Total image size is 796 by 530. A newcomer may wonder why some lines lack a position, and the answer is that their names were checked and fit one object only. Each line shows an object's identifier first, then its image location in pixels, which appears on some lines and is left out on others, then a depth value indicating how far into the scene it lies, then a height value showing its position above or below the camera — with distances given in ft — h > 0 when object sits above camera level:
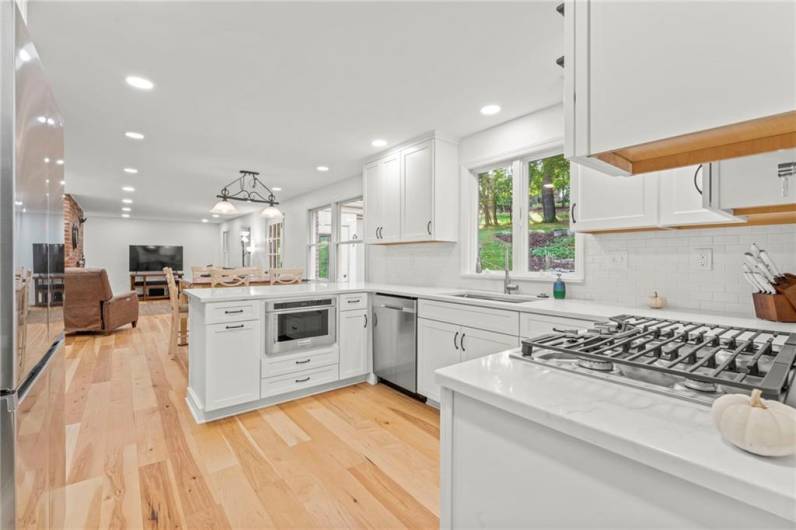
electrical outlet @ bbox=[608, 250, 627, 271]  8.21 +0.06
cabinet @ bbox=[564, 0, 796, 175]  1.66 +0.93
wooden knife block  5.49 -0.60
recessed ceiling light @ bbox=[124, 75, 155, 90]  8.26 +4.13
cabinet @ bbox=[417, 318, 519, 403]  8.23 -2.01
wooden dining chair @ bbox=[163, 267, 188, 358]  14.34 -1.95
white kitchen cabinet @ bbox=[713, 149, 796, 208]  3.53 +0.83
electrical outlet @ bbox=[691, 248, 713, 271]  7.02 +0.08
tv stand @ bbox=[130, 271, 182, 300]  34.50 -2.19
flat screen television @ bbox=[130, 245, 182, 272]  34.76 +0.49
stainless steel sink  9.33 -0.94
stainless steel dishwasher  10.19 -2.26
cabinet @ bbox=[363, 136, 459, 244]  11.50 +2.32
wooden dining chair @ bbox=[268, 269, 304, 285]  16.58 -0.63
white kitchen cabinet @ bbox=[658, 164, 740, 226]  6.29 +1.16
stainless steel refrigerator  2.95 -0.22
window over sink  9.68 +1.24
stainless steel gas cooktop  2.37 -0.75
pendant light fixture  15.16 +4.09
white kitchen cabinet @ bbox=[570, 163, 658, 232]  7.00 +1.25
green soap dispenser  8.89 -0.65
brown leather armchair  17.08 -1.95
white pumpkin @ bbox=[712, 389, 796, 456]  1.64 -0.75
